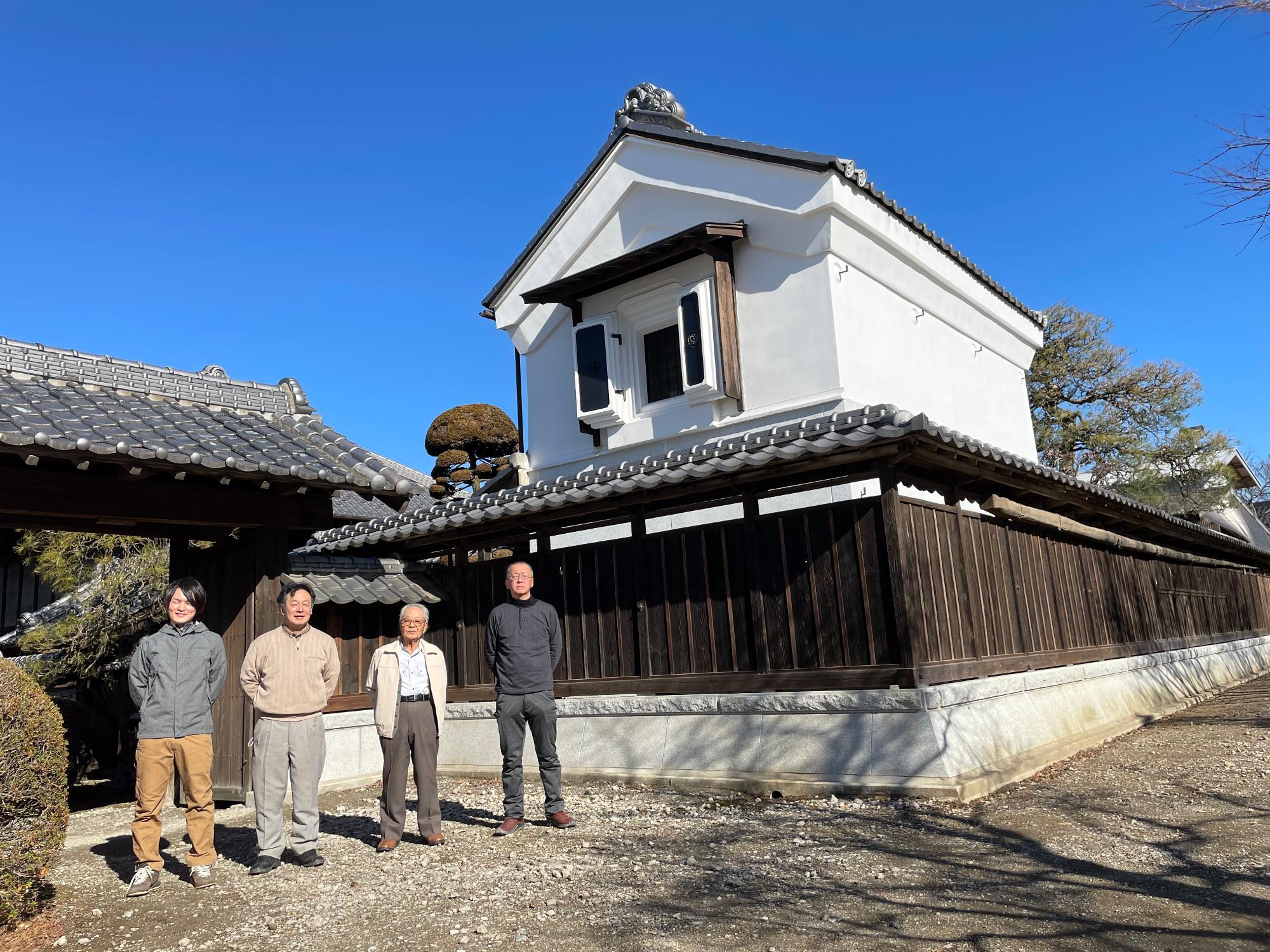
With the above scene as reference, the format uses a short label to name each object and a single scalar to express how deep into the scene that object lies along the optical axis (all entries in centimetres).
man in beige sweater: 611
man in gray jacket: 579
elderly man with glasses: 661
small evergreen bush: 471
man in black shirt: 684
